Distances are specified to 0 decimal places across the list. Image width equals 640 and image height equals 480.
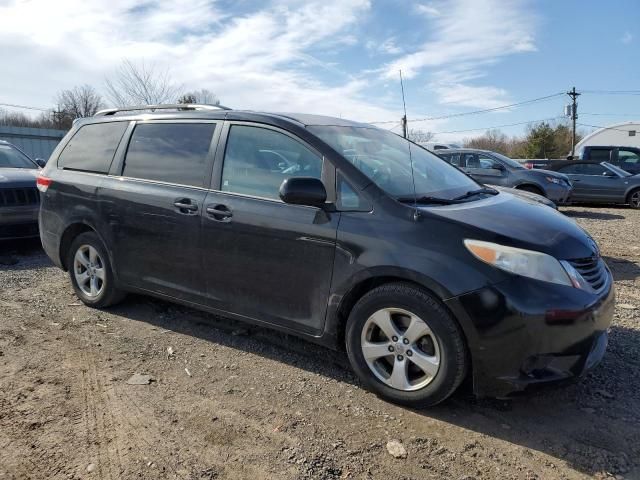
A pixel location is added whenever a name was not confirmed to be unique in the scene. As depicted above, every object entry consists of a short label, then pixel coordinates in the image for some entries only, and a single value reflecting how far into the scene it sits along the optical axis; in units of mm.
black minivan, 2791
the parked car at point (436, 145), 18181
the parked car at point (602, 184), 13922
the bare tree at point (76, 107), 46812
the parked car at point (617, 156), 17047
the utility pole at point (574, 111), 46031
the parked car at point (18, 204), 7043
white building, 48281
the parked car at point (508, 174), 11812
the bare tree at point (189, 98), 28945
